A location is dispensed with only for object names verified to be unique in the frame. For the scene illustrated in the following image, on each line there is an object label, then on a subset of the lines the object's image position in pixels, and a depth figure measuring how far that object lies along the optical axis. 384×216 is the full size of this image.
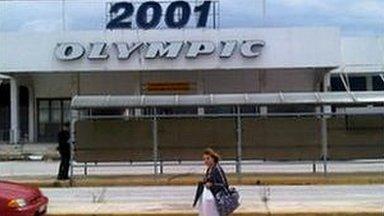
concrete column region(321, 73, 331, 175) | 24.67
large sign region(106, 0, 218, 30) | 46.62
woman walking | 12.06
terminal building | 45.69
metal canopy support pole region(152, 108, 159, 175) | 24.88
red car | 12.07
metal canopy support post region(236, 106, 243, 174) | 24.47
